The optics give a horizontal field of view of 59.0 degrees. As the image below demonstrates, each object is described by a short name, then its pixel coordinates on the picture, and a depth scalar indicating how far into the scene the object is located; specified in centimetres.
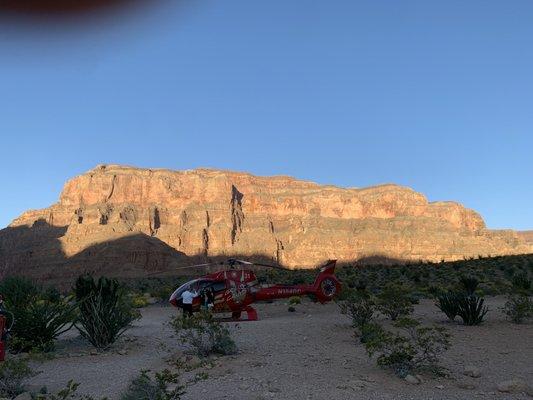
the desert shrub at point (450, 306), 1349
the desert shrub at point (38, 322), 1107
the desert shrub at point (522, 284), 1900
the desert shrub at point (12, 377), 709
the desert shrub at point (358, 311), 1289
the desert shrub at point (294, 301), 2147
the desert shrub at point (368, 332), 1029
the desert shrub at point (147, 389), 571
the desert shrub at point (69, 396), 690
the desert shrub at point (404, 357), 805
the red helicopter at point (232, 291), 1559
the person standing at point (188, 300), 1574
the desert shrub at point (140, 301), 2354
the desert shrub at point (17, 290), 1432
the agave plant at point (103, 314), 1153
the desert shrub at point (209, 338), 983
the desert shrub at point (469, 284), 1819
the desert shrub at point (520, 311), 1307
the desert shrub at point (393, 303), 1327
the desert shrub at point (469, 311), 1291
